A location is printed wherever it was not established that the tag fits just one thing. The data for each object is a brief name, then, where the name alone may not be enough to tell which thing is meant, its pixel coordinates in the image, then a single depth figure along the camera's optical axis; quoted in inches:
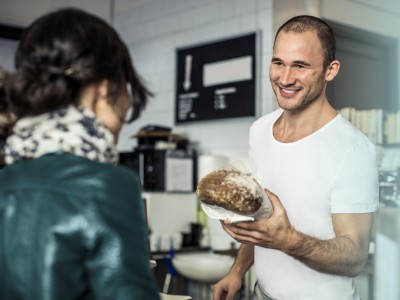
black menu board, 173.6
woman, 36.1
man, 64.2
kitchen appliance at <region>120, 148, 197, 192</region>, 180.1
